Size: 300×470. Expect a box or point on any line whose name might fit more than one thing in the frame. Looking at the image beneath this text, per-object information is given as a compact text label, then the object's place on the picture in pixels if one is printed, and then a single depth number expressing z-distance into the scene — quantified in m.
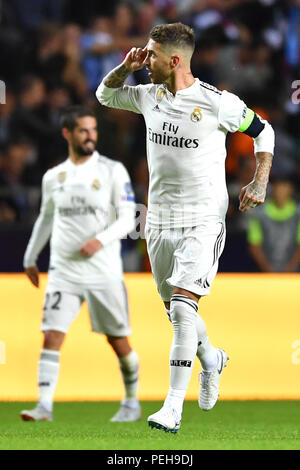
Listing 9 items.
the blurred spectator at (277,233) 11.73
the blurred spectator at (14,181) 12.17
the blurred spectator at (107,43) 13.58
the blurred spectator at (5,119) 13.21
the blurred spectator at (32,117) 13.05
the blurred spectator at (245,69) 13.38
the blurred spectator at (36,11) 14.56
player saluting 6.95
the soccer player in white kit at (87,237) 9.33
